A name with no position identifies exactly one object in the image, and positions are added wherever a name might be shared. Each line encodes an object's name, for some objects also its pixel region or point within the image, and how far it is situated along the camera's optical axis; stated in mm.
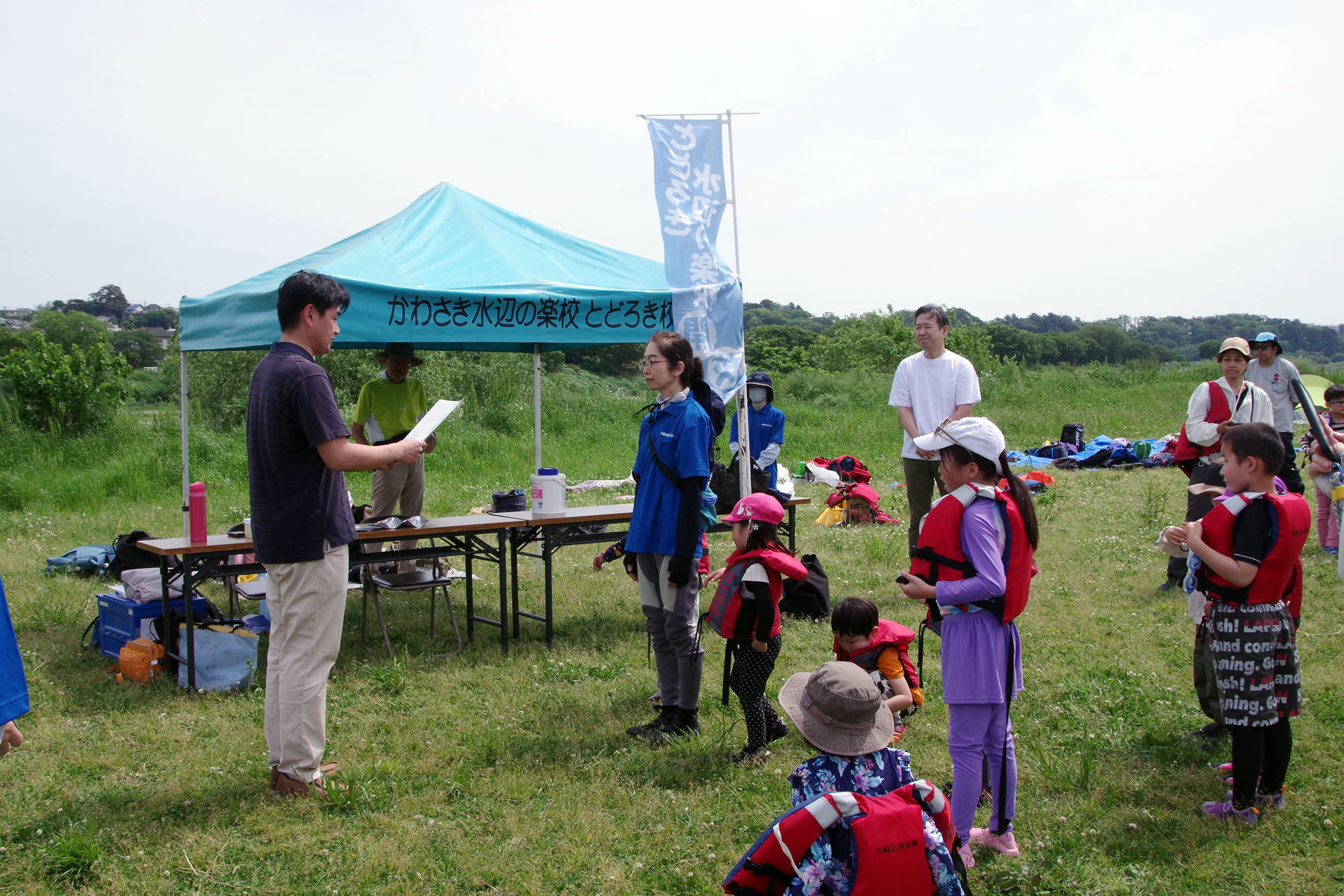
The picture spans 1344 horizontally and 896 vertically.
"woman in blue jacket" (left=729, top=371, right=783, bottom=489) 7984
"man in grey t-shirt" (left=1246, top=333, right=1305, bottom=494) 6912
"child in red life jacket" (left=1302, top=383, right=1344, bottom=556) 6906
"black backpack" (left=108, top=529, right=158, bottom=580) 6785
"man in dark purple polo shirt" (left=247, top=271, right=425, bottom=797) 3357
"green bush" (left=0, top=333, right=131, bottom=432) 13445
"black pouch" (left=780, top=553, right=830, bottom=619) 5898
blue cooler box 5223
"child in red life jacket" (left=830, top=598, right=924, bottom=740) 3654
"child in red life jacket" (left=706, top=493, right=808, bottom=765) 3654
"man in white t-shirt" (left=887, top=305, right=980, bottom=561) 5566
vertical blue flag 6004
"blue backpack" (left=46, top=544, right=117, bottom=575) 7402
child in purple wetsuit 2771
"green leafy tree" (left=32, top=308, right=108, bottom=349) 38359
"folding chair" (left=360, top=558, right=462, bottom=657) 5594
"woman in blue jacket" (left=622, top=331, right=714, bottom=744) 3900
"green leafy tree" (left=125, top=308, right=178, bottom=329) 91938
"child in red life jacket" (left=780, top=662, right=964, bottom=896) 1918
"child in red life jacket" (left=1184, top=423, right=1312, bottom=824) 3043
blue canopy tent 5426
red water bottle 4730
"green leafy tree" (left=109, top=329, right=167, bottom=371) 54009
